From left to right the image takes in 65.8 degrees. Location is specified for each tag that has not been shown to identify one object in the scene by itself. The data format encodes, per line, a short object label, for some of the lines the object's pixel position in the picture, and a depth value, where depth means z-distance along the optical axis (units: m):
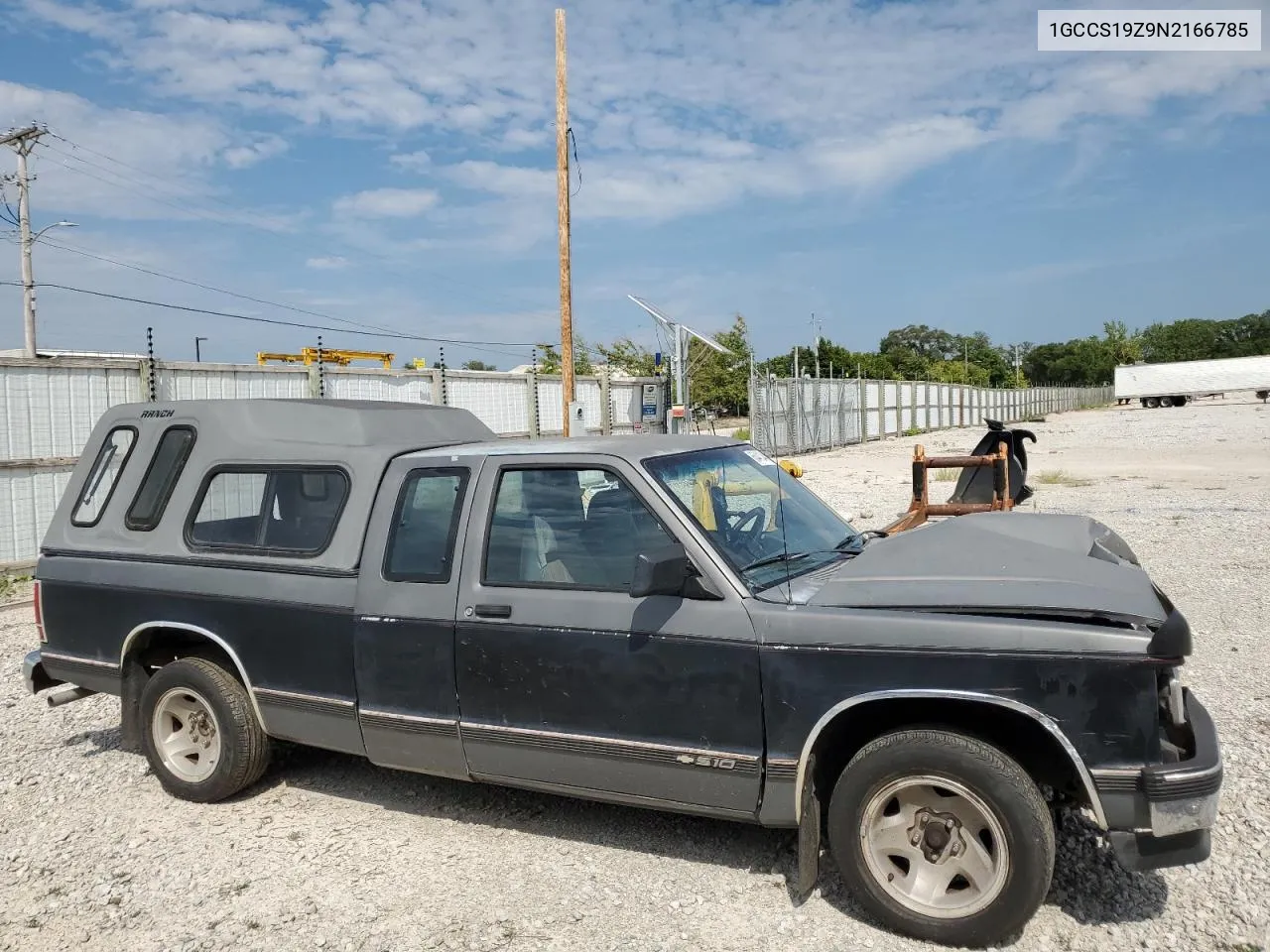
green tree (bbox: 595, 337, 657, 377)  52.22
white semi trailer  68.94
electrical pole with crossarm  33.53
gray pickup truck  3.16
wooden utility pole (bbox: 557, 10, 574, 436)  15.88
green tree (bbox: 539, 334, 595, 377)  45.67
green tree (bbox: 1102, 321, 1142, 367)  123.75
